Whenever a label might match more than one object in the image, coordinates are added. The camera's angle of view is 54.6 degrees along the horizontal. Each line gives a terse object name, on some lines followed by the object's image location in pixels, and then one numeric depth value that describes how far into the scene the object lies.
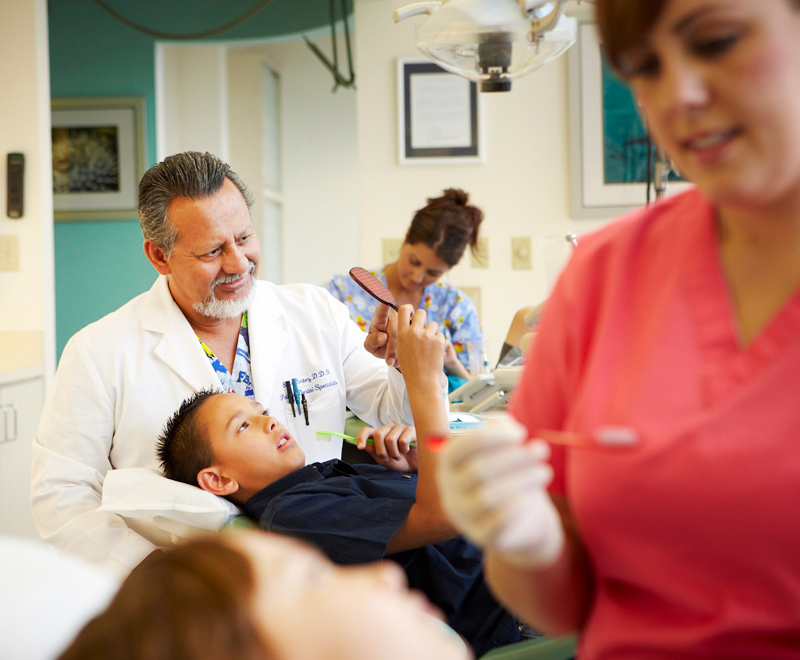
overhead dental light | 1.37
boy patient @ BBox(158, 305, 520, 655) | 1.26
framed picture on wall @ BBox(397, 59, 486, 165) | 3.35
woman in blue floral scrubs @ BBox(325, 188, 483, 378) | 2.84
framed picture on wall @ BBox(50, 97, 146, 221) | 3.89
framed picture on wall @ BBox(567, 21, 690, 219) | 3.30
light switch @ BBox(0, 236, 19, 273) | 2.84
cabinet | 2.53
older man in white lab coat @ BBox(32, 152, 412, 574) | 1.57
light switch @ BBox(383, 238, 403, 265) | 3.41
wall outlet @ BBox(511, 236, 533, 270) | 3.36
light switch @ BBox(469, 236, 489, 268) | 3.37
